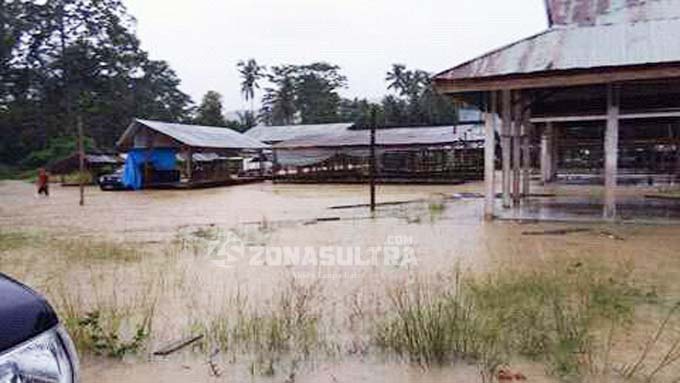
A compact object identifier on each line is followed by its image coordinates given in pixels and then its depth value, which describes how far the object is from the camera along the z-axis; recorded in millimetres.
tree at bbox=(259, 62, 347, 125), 71000
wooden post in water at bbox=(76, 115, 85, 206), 23891
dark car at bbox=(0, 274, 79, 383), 1447
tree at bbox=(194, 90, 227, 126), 61612
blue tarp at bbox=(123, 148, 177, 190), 33812
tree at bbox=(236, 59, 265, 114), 75688
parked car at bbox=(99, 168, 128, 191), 33809
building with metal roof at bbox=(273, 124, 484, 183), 34469
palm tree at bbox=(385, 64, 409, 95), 70188
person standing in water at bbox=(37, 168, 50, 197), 29844
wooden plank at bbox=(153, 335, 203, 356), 4887
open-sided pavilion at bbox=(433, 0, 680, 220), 12148
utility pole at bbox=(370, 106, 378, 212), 16498
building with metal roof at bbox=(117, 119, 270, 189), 33844
